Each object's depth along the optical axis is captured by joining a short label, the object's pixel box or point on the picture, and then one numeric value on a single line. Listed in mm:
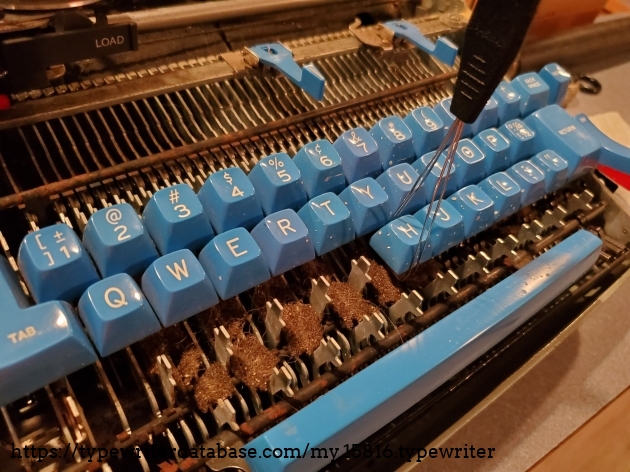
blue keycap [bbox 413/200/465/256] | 154
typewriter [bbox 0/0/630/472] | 116
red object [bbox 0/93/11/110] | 135
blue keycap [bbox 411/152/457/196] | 163
